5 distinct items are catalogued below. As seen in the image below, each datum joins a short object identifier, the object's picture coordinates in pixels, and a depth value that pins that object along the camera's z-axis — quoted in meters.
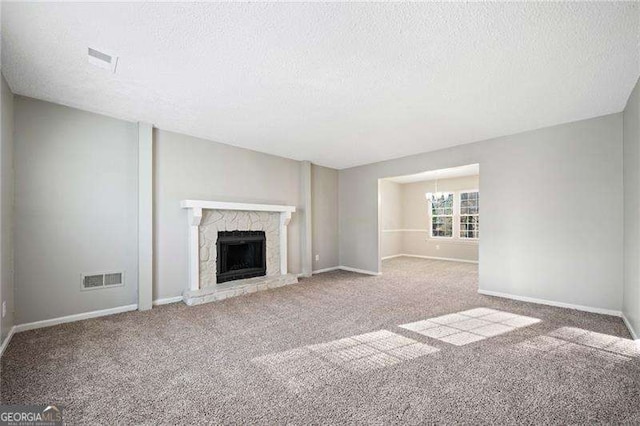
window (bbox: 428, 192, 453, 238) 8.22
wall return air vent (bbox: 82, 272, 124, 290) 3.24
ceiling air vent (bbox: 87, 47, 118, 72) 2.12
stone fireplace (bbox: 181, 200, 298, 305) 4.04
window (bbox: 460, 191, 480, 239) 7.75
